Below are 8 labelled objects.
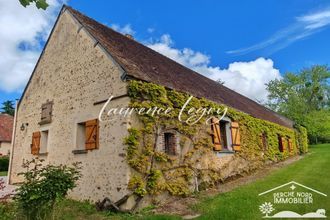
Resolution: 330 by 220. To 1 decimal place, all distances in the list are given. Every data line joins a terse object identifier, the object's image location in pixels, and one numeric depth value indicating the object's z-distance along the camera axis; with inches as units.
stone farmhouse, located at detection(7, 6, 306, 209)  291.4
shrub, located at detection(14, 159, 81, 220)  199.6
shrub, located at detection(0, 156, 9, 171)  818.2
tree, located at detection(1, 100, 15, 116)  1835.6
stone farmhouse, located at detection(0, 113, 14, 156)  1076.3
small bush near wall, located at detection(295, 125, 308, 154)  886.2
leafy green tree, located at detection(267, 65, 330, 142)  1237.1
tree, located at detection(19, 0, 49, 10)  105.3
